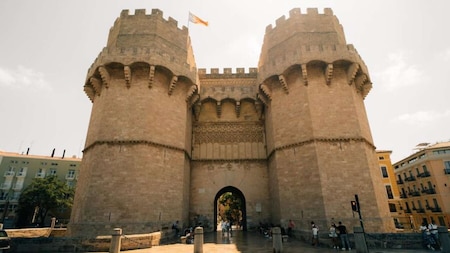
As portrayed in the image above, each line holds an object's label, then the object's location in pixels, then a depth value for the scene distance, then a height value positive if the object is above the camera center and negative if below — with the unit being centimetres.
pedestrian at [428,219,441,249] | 940 -105
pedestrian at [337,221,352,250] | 991 -120
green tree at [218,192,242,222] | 3482 +66
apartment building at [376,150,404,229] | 3141 +296
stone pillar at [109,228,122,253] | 864 -107
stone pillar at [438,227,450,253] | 849 -112
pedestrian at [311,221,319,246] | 1091 -127
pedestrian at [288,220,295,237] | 1330 -95
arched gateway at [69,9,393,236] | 1284 +474
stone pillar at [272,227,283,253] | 893 -117
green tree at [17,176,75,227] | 3195 +162
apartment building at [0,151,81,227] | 3556 +630
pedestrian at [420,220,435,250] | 951 -121
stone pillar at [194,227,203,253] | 871 -106
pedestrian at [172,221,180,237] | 1359 -97
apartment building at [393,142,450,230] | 2881 +274
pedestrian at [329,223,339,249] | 1035 -116
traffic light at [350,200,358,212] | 916 +8
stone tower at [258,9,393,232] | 1276 +491
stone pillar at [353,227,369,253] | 828 -111
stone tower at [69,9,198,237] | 1264 +470
